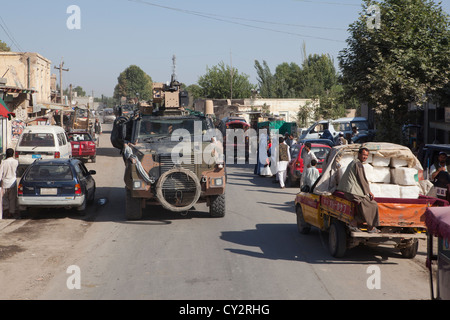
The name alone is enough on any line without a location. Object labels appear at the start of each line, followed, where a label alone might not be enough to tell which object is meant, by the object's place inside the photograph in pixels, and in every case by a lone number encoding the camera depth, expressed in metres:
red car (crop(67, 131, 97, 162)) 28.30
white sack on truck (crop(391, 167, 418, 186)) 10.18
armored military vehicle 13.03
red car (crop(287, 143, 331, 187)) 19.73
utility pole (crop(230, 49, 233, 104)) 60.17
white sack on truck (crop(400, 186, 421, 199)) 10.14
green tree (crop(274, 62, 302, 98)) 69.19
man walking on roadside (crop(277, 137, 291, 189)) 19.88
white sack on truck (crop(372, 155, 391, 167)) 10.38
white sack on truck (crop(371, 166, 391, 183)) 10.36
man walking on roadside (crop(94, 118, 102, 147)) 43.78
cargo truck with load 9.06
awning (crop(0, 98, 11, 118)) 16.95
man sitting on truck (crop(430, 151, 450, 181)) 10.91
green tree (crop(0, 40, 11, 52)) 77.36
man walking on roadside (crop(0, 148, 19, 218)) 14.12
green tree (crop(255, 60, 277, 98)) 71.12
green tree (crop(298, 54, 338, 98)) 70.06
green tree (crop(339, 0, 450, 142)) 22.03
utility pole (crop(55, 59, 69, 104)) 66.91
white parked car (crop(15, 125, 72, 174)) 22.38
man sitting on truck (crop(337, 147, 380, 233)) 8.85
